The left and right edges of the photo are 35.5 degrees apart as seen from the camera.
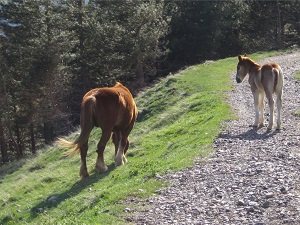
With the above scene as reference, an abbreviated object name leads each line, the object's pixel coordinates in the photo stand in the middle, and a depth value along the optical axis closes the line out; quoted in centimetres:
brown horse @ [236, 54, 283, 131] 1377
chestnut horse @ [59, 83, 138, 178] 1270
